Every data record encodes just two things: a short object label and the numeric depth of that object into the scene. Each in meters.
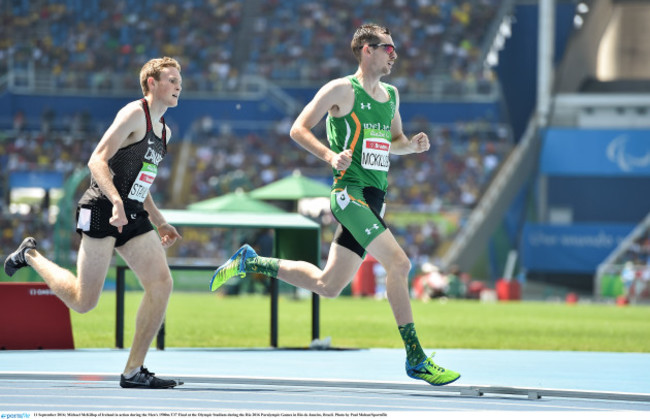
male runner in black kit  15.68
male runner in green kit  16.31
